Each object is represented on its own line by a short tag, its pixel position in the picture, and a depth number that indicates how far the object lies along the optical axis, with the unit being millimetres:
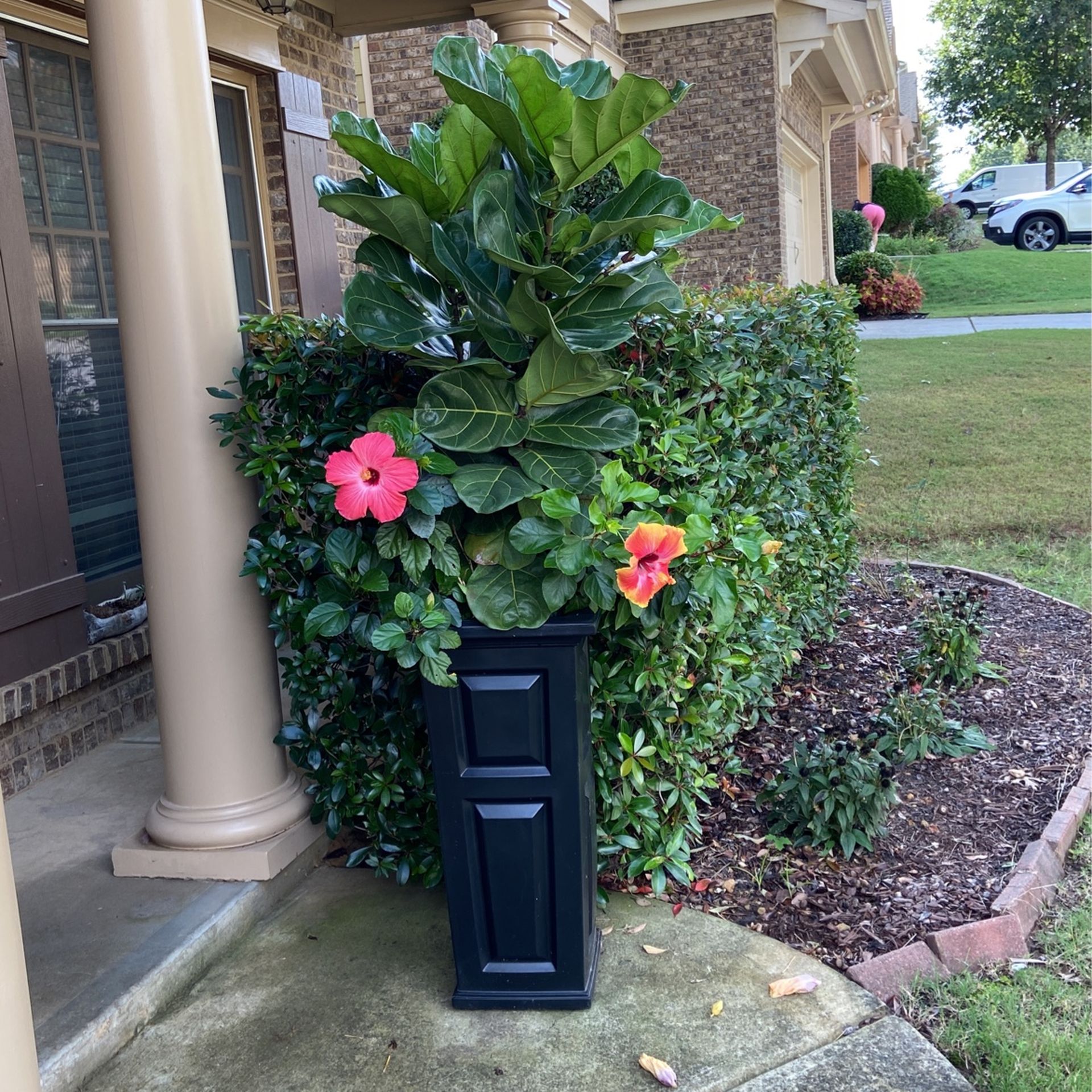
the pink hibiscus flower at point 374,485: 2330
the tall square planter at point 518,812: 2416
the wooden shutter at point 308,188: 5715
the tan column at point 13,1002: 1490
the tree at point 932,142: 54753
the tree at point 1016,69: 31875
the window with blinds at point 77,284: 4227
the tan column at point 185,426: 2760
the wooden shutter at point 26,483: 3709
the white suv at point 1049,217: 25141
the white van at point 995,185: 36531
